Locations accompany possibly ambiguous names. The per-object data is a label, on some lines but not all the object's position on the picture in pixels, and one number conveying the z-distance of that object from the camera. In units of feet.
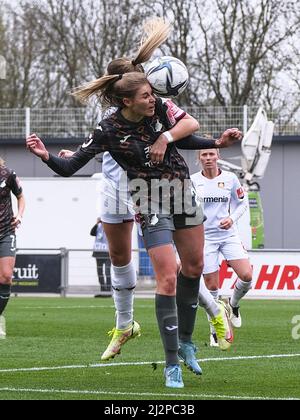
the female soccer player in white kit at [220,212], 45.52
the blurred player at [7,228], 43.73
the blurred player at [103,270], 80.84
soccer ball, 29.71
